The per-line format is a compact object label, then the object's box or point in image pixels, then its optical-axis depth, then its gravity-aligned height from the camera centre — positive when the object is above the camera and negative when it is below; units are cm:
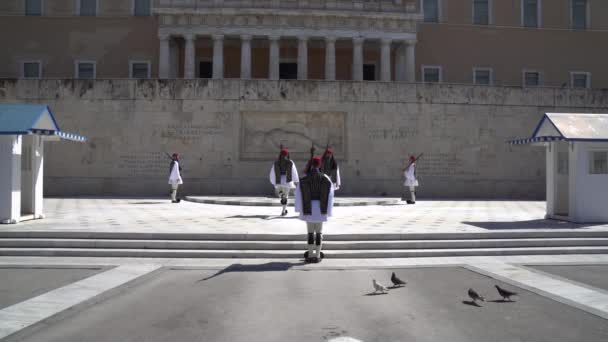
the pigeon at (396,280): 748 -163
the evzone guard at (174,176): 1991 -10
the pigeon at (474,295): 650 -160
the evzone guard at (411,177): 1948 -10
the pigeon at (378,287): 706 -164
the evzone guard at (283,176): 1473 -6
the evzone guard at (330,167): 1380 +21
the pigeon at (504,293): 657 -159
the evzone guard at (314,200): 927 -49
